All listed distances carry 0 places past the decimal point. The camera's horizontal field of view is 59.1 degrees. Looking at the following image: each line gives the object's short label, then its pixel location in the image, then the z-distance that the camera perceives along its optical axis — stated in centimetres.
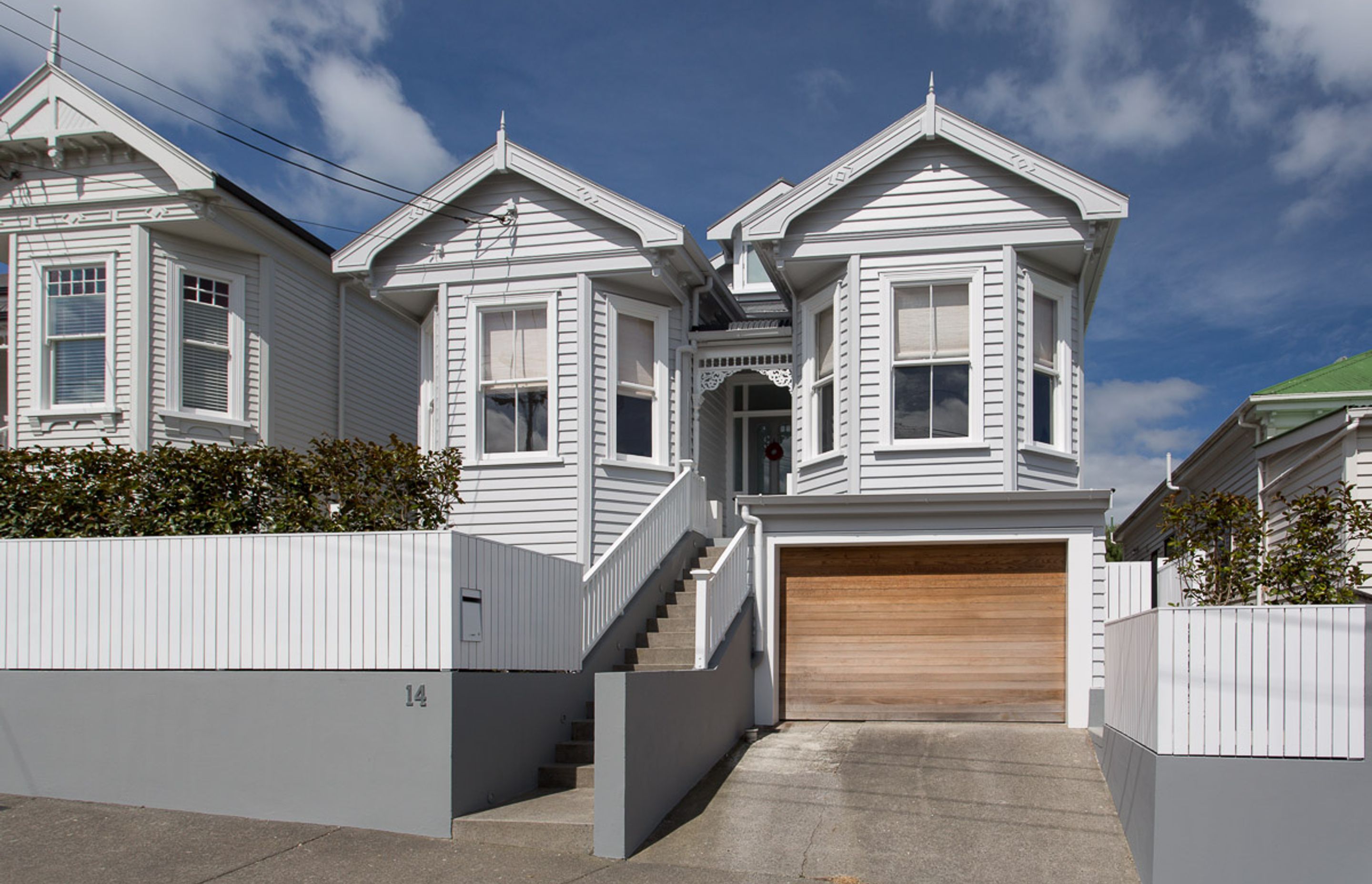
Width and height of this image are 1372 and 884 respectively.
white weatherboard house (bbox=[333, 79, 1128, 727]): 1292
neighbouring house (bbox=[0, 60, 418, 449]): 1474
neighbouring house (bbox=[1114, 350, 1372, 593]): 1360
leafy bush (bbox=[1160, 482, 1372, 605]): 862
